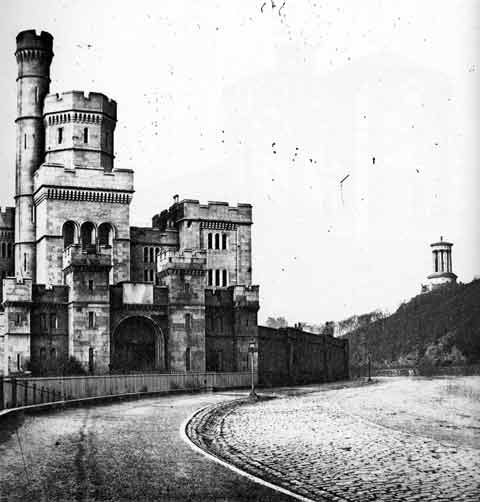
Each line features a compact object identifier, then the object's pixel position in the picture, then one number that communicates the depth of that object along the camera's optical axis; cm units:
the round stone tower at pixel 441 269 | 17750
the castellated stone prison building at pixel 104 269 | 6138
